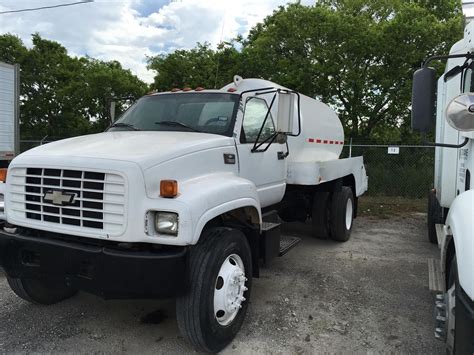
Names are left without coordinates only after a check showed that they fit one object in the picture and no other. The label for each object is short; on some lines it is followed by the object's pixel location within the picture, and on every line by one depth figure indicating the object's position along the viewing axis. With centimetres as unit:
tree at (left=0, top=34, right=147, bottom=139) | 2228
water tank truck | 309
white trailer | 963
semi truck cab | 229
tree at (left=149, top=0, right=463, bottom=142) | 1302
